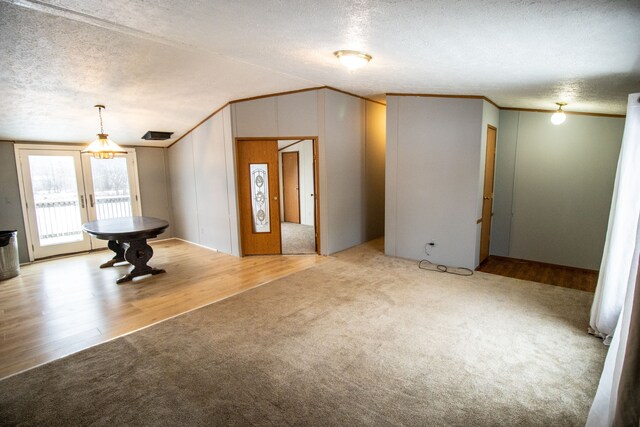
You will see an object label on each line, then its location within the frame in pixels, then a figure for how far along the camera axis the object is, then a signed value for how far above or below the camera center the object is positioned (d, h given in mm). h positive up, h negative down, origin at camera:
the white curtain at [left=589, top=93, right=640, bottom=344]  2516 -571
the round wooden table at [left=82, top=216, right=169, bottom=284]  4340 -826
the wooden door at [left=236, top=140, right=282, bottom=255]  5609 -418
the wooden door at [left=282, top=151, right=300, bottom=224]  8844 -381
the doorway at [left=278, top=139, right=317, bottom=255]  8484 -374
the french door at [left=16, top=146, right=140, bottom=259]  5754 -349
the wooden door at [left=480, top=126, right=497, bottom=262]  4961 -396
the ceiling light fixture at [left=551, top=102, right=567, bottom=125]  4445 +742
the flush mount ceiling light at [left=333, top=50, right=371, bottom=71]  2990 +1113
